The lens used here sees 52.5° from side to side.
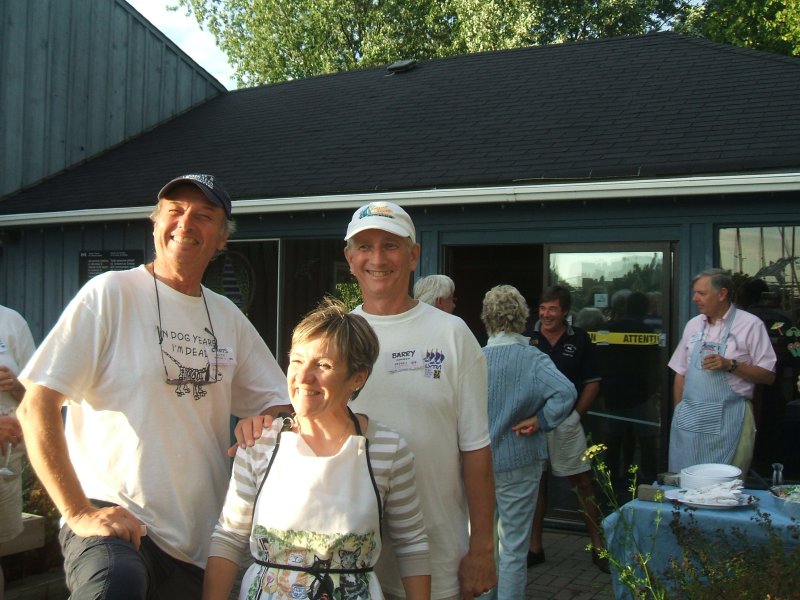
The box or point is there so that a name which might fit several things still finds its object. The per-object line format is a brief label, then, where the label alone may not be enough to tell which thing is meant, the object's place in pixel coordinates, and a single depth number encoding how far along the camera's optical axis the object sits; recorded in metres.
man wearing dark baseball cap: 2.06
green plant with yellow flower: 3.46
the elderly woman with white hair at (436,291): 4.36
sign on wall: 9.29
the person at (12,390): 3.73
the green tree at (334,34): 23.41
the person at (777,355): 6.34
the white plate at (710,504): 3.75
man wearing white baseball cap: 2.45
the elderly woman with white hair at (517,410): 4.47
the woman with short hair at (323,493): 2.07
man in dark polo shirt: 5.62
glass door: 6.32
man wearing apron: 5.08
